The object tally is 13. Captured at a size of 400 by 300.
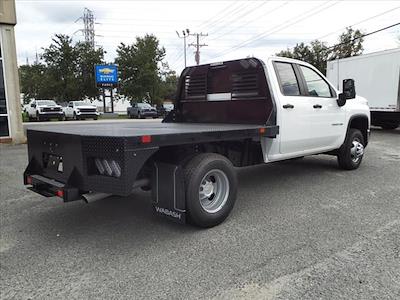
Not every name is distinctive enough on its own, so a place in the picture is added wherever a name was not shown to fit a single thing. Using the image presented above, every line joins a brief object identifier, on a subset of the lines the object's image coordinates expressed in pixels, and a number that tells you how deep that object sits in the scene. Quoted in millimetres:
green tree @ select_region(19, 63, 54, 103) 43812
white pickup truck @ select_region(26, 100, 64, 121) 29483
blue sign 37438
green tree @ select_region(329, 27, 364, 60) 40219
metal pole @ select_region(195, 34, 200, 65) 54656
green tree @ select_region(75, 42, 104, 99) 42750
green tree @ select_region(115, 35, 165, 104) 43534
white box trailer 14000
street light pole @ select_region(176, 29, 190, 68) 57528
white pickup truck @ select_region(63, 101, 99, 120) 31828
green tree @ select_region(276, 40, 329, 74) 42844
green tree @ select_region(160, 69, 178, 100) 48572
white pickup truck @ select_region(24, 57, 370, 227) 3406
